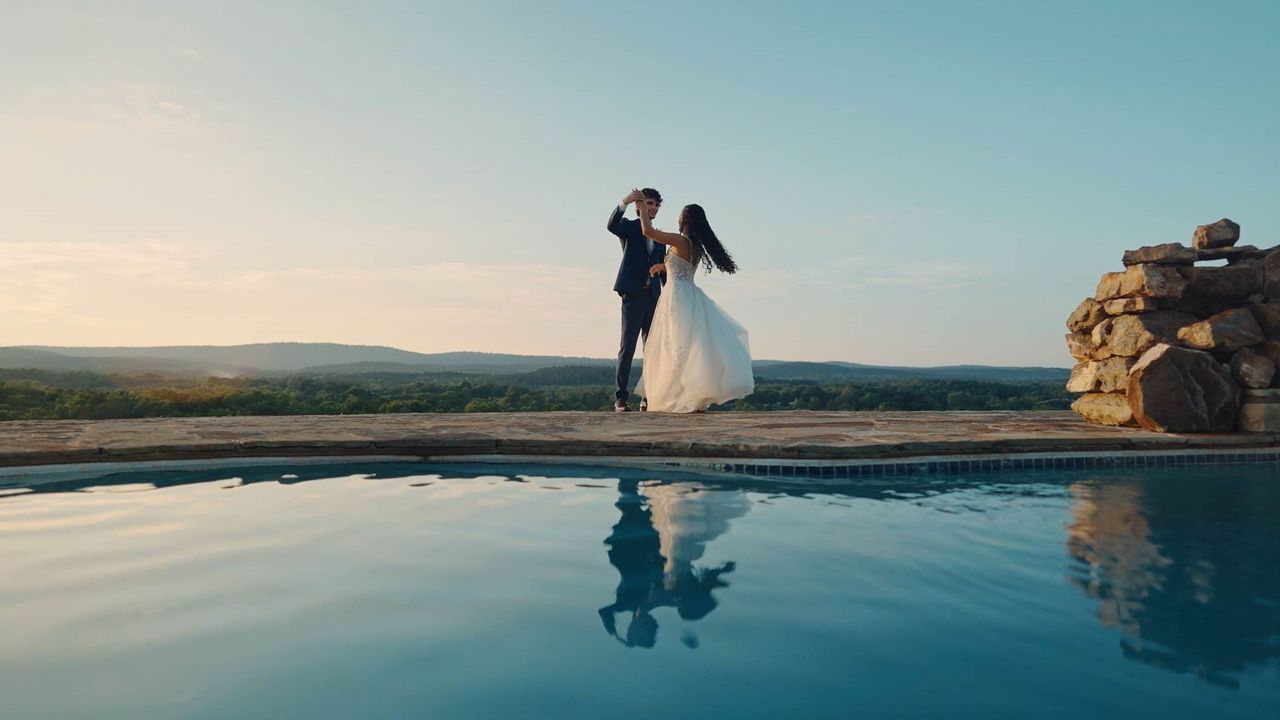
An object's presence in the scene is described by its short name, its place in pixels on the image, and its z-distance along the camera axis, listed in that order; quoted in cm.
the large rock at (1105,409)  745
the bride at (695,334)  925
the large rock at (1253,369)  686
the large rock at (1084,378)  797
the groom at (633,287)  944
